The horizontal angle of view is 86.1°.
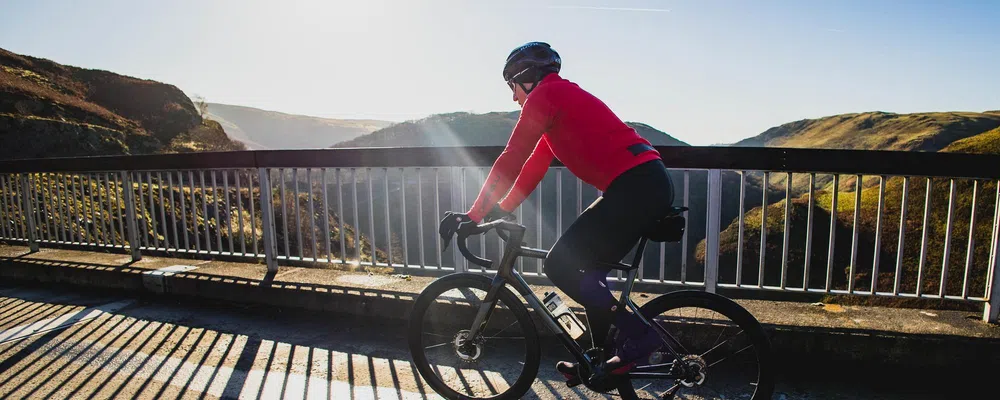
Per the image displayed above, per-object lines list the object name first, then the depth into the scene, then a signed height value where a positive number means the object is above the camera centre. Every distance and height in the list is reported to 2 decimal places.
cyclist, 2.46 -0.20
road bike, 2.60 -1.05
